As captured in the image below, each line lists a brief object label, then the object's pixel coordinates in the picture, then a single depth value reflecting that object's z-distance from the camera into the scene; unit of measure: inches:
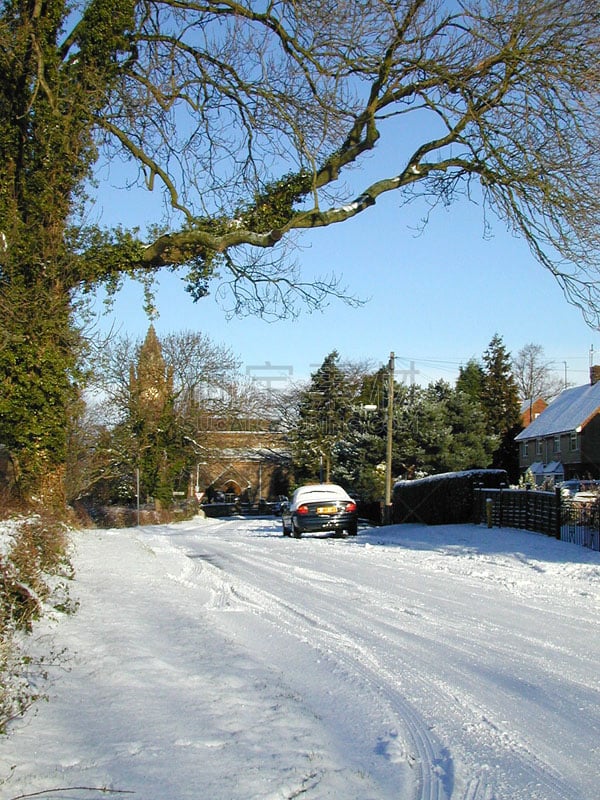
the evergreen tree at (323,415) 2652.6
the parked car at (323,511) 952.9
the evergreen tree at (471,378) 3410.4
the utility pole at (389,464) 1529.3
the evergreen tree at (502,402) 2933.1
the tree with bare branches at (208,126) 407.8
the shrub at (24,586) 206.5
